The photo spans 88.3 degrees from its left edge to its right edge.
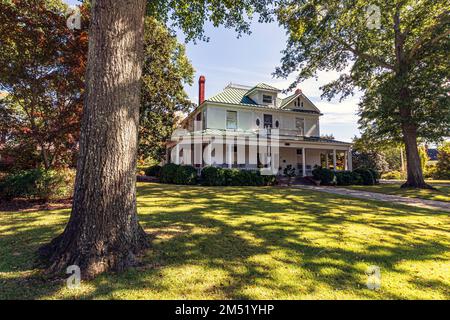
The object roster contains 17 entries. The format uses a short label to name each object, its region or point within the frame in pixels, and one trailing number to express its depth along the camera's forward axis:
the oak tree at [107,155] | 3.24
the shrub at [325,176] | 17.56
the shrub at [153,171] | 23.83
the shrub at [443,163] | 26.28
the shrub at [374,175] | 18.99
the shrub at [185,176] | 15.30
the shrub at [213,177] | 14.99
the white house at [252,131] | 19.19
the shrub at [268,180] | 16.18
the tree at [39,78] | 7.50
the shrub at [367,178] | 18.72
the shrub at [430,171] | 28.00
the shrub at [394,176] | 29.42
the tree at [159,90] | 19.48
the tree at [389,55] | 12.24
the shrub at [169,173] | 16.02
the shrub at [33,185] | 7.72
